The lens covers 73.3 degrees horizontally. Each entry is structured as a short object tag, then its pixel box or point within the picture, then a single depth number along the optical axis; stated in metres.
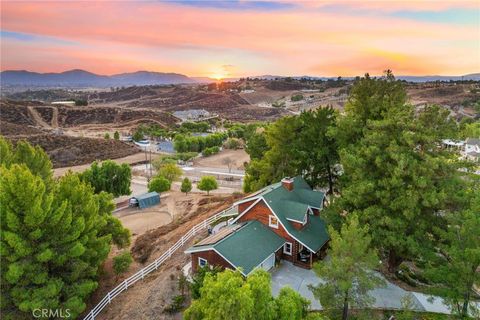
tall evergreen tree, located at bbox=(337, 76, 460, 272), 16.31
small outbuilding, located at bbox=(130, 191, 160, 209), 43.09
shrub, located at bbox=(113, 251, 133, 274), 21.01
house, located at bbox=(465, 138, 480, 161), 61.53
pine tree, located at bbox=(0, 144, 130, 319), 14.94
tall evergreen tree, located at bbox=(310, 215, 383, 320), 12.46
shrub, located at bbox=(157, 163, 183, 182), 54.28
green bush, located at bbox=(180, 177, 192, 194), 47.78
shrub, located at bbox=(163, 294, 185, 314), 16.27
